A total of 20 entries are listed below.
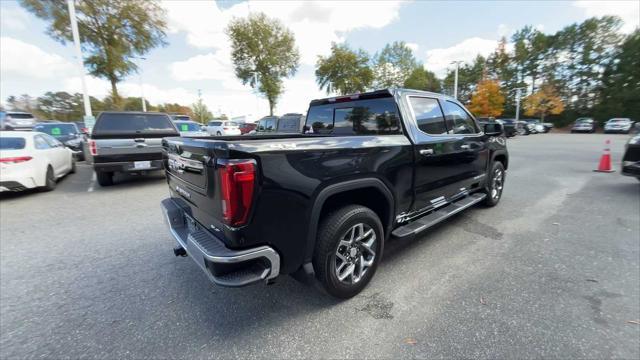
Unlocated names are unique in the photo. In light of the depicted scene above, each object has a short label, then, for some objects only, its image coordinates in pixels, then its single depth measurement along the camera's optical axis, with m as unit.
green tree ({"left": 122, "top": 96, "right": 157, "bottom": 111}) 45.78
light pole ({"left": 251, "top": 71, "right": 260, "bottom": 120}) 31.02
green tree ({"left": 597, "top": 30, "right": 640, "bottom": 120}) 36.22
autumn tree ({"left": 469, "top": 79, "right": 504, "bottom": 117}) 35.31
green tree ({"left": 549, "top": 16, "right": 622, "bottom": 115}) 40.66
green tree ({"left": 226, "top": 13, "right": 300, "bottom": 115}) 29.69
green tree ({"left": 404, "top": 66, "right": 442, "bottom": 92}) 49.91
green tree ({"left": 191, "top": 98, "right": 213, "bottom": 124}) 68.00
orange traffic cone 8.39
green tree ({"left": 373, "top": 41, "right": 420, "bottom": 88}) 47.66
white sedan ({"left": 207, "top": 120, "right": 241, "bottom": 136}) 25.09
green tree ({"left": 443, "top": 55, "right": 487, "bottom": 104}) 54.42
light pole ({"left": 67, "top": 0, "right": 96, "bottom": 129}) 11.55
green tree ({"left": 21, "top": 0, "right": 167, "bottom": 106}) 16.52
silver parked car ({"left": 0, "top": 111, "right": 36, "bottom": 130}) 17.50
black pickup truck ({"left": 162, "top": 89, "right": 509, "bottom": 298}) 1.88
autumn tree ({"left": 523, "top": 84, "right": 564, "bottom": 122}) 40.56
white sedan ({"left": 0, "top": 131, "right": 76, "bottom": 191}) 5.78
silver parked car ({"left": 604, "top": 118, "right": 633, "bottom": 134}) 28.02
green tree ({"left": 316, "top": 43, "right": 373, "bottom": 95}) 35.00
